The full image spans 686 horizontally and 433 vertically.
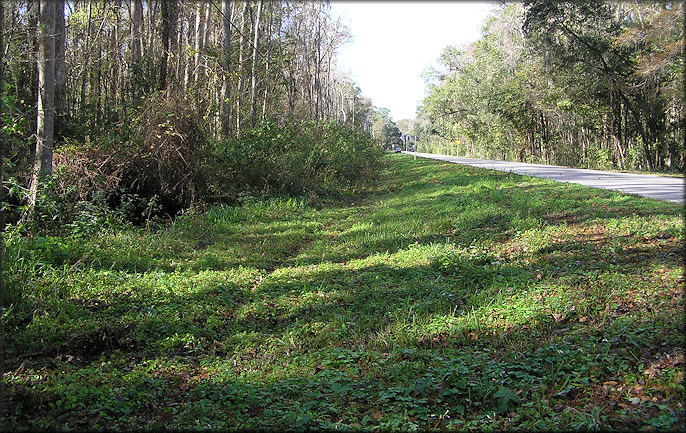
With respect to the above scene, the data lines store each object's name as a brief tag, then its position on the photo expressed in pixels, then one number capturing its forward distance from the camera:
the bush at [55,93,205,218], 8.12
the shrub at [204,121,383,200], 11.48
